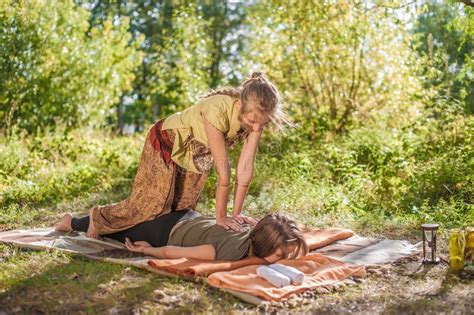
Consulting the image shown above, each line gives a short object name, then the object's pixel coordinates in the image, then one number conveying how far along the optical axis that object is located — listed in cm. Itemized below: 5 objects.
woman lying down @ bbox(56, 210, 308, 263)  391
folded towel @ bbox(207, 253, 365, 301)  344
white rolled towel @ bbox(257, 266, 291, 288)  353
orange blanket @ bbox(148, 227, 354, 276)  374
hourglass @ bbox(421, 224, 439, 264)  402
